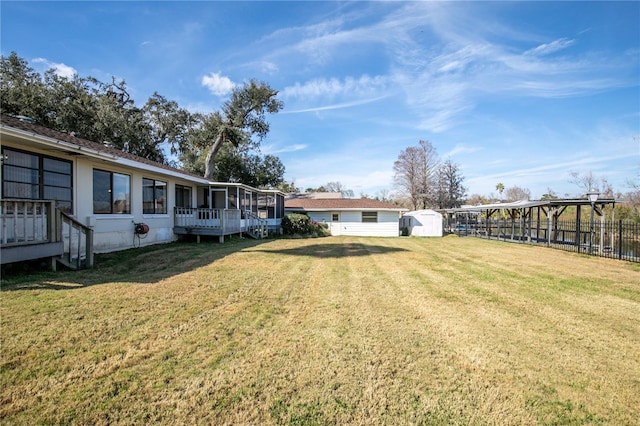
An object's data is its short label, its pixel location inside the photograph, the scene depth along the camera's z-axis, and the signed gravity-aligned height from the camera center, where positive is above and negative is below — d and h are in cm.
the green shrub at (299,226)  2003 -92
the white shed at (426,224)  2323 -85
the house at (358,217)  2318 -33
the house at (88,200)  579 +41
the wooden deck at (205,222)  1288 -40
